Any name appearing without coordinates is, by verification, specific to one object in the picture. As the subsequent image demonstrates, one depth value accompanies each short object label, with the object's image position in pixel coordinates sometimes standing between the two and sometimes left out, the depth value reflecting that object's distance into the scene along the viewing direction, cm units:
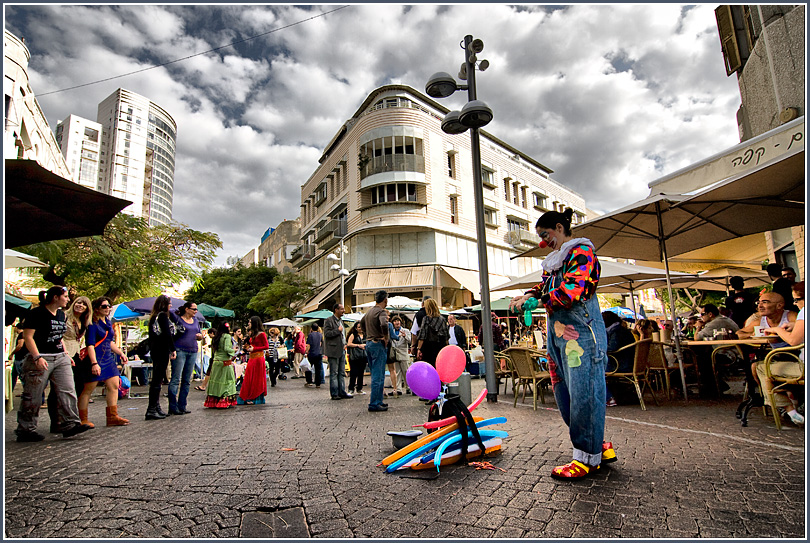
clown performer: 307
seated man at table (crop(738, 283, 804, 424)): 470
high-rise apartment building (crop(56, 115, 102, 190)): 9681
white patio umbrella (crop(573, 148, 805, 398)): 492
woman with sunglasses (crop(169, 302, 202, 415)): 712
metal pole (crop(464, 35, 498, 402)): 750
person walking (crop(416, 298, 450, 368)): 710
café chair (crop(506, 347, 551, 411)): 652
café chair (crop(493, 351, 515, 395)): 749
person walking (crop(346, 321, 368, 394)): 958
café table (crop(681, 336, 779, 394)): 491
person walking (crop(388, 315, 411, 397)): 966
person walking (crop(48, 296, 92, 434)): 601
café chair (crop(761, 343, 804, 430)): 427
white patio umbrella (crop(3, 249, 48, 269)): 762
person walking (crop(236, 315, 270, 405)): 841
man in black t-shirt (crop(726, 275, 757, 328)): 802
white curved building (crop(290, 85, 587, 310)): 2844
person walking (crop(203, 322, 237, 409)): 798
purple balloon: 389
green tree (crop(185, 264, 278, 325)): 4381
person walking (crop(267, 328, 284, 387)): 1372
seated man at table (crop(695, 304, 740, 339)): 686
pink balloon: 410
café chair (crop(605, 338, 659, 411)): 609
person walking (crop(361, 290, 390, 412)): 722
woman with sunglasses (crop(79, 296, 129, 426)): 597
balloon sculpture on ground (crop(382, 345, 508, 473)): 349
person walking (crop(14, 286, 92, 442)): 496
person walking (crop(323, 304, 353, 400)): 896
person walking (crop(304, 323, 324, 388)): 1220
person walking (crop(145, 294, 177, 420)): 671
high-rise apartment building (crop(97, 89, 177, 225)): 11162
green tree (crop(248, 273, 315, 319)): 3278
